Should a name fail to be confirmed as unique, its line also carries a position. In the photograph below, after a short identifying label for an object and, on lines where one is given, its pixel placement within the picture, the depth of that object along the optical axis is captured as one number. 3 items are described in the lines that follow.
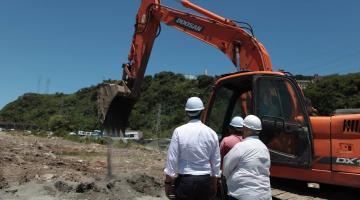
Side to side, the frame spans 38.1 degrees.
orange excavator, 6.74
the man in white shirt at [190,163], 4.81
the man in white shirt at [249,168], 4.74
